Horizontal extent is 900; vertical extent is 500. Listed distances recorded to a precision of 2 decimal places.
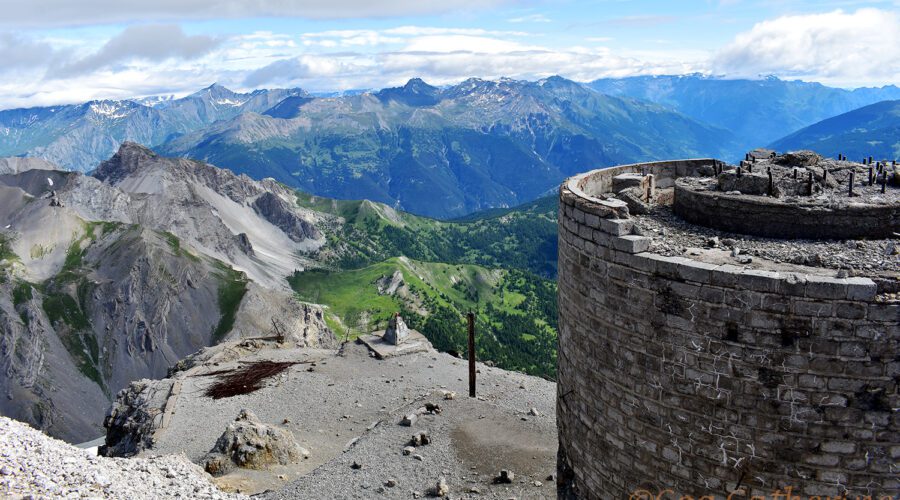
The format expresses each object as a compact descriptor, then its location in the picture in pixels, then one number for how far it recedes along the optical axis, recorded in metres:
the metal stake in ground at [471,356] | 37.09
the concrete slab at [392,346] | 47.47
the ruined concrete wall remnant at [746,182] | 16.39
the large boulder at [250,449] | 28.66
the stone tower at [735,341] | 11.57
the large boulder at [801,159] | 19.11
